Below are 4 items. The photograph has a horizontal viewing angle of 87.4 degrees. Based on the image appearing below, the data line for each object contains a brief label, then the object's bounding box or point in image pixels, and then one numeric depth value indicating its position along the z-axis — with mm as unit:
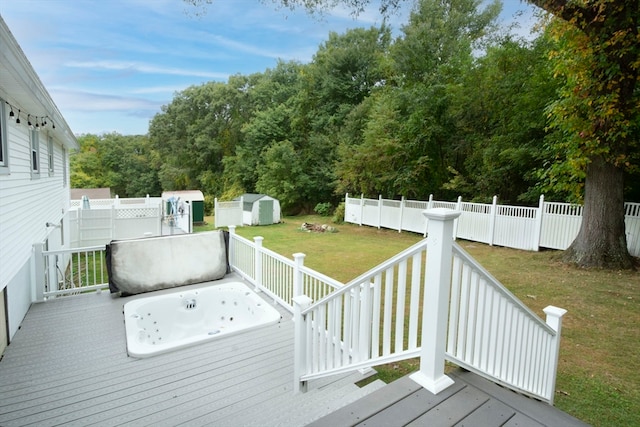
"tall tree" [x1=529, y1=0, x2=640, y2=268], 6188
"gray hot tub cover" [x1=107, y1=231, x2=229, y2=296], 5652
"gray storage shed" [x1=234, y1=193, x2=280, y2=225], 15891
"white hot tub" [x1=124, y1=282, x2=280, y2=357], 4922
